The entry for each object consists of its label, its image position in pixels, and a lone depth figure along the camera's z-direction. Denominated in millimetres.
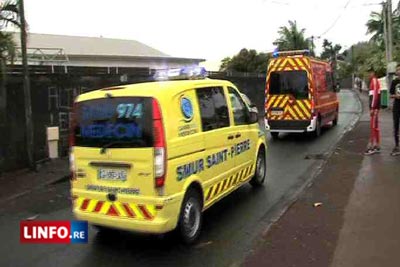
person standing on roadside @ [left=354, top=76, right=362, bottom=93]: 62156
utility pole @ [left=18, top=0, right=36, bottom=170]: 11148
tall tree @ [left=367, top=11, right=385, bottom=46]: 56281
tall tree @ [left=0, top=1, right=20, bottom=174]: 10781
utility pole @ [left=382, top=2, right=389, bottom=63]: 29741
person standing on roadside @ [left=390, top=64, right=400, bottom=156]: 11289
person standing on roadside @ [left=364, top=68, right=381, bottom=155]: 11898
